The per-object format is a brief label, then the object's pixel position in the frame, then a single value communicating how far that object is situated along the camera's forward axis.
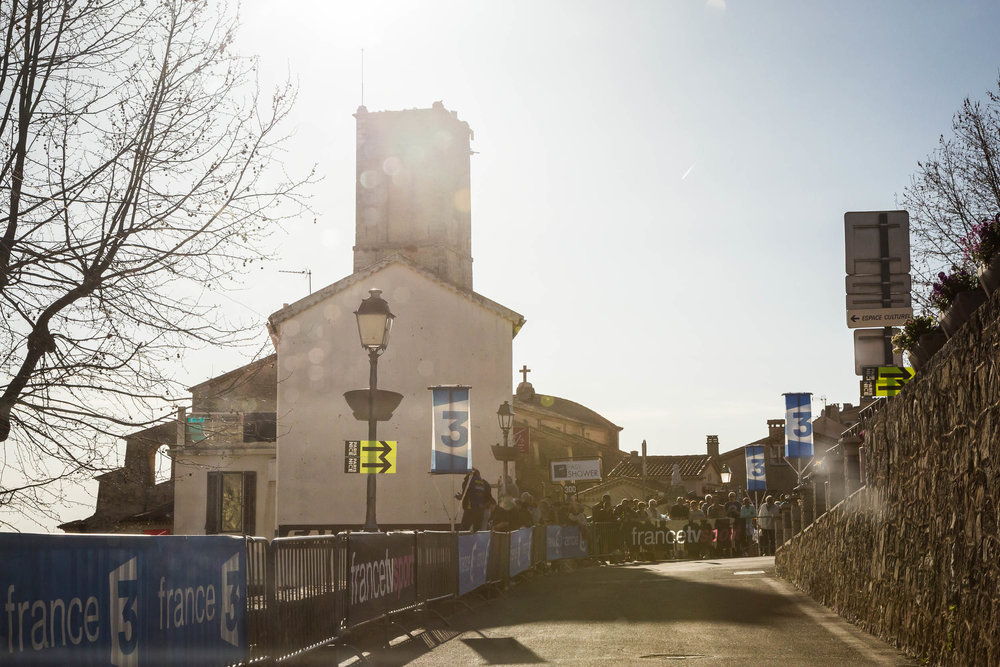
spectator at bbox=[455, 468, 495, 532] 19.66
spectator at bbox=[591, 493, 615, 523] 32.38
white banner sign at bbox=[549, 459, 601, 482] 43.47
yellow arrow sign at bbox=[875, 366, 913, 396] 12.42
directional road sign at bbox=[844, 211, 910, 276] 12.35
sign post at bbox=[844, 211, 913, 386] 12.25
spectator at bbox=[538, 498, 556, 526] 28.98
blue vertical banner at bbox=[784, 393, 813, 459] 35.78
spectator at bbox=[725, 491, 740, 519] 33.12
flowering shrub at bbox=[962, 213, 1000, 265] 8.79
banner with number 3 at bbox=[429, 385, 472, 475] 21.59
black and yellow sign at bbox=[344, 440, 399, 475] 15.25
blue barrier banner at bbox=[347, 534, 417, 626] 10.65
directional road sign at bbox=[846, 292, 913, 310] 12.24
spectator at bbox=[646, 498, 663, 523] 33.06
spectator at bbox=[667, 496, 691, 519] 33.56
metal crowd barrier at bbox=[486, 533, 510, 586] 17.72
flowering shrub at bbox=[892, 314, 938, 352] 11.22
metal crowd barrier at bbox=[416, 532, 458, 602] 13.40
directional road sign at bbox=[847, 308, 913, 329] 12.12
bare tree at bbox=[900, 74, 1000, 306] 21.59
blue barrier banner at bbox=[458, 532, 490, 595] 15.42
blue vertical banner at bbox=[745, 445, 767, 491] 47.69
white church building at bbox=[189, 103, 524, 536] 40.31
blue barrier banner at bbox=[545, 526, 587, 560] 25.92
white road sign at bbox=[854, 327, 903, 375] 12.73
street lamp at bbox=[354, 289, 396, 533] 14.84
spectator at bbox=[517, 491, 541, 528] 24.22
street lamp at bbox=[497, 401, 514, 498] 28.77
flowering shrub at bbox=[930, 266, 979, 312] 9.85
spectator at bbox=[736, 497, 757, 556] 32.97
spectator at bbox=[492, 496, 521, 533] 21.59
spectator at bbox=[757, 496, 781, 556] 31.05
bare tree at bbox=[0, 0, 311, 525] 9.98
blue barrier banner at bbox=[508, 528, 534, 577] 20.06
